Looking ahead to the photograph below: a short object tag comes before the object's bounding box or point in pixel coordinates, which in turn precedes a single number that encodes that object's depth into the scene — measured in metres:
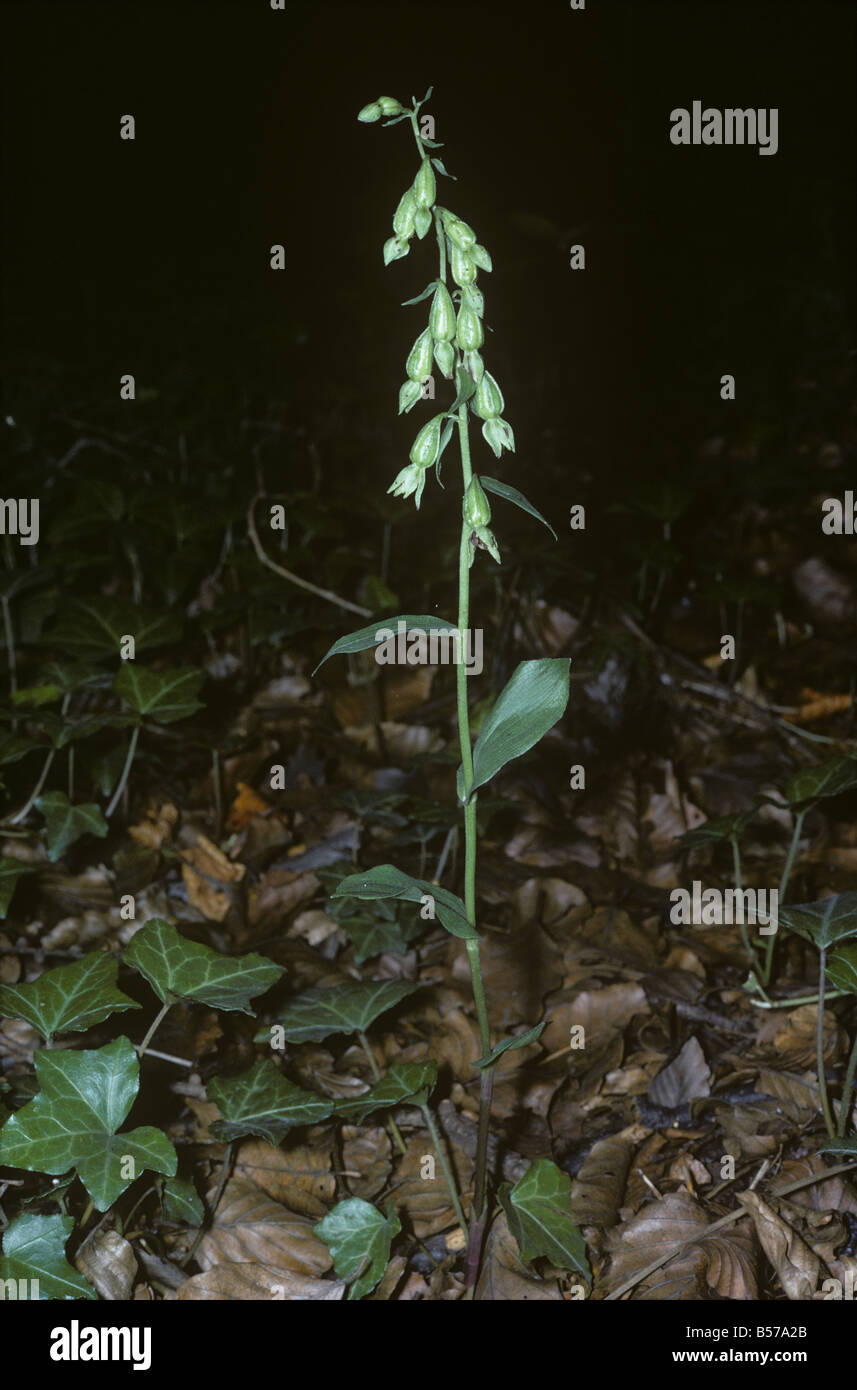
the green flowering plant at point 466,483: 0.63
